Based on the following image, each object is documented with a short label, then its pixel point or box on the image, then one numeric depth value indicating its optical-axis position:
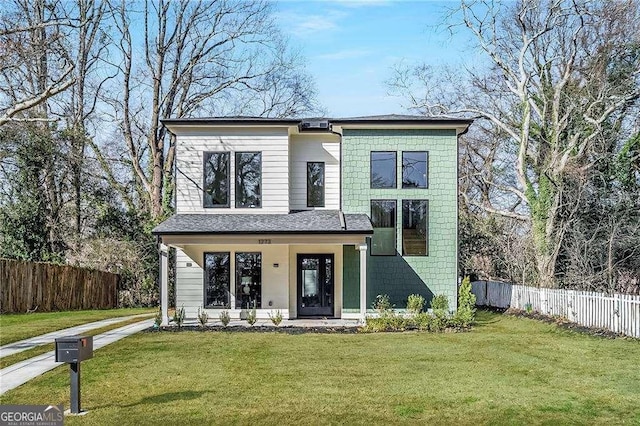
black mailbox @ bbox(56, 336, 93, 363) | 7.55
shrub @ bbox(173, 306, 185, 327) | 16.28
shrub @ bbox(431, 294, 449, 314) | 17.68
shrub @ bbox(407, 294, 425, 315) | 17.38
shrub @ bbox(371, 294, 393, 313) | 17.22
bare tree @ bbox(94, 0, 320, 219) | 30.12
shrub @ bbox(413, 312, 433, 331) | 15.99
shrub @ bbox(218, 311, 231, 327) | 16.16
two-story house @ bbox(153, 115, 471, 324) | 18.38
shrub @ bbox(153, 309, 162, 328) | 16.28
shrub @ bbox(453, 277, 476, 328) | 16.55
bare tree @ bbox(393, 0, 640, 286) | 22.39
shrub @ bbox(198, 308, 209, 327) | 16.23
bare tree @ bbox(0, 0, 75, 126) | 13.33
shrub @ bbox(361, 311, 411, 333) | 15.90
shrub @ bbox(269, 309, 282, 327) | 16.27
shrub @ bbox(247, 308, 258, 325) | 16.31
